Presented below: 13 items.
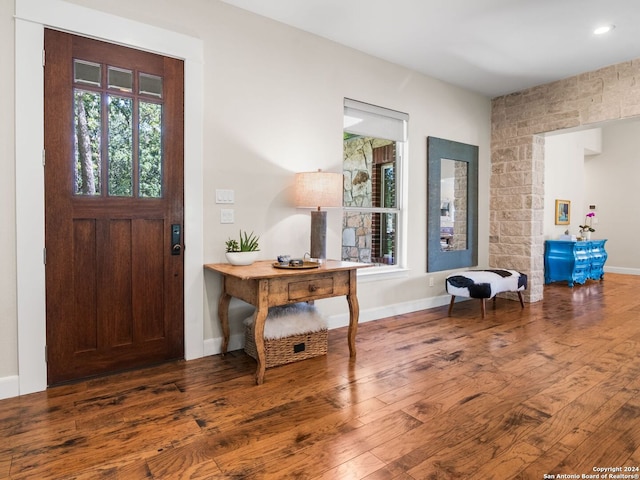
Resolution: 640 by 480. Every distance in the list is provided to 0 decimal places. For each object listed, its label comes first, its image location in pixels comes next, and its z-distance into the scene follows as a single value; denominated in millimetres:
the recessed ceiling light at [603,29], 3346
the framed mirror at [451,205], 4609
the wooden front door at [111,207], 2418
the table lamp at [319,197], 3049
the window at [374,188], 4129
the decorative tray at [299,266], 2724
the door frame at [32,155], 2281
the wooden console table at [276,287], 2490
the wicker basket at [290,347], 2762
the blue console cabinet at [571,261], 6328
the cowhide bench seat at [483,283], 4199
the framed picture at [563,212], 7008
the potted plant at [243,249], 2842
